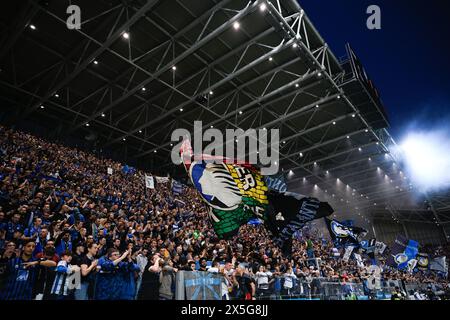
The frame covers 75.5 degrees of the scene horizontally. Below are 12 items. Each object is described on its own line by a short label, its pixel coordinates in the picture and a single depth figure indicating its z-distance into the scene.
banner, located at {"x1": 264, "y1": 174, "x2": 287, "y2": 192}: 15.35
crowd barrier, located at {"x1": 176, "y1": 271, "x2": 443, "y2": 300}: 5.53
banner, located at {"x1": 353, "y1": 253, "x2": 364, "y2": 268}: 20.84
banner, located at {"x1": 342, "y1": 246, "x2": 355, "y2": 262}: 20.22
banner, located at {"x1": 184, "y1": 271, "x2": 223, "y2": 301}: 5.50
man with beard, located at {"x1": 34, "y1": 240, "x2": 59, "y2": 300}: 4.36
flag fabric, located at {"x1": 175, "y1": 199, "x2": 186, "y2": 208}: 19.40
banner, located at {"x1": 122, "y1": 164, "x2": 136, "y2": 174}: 20.55
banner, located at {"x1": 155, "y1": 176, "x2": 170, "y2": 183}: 20.50
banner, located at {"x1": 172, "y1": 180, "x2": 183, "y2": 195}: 21.52
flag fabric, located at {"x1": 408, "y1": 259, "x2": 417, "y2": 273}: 22.23
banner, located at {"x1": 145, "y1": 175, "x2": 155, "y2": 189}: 18.95
